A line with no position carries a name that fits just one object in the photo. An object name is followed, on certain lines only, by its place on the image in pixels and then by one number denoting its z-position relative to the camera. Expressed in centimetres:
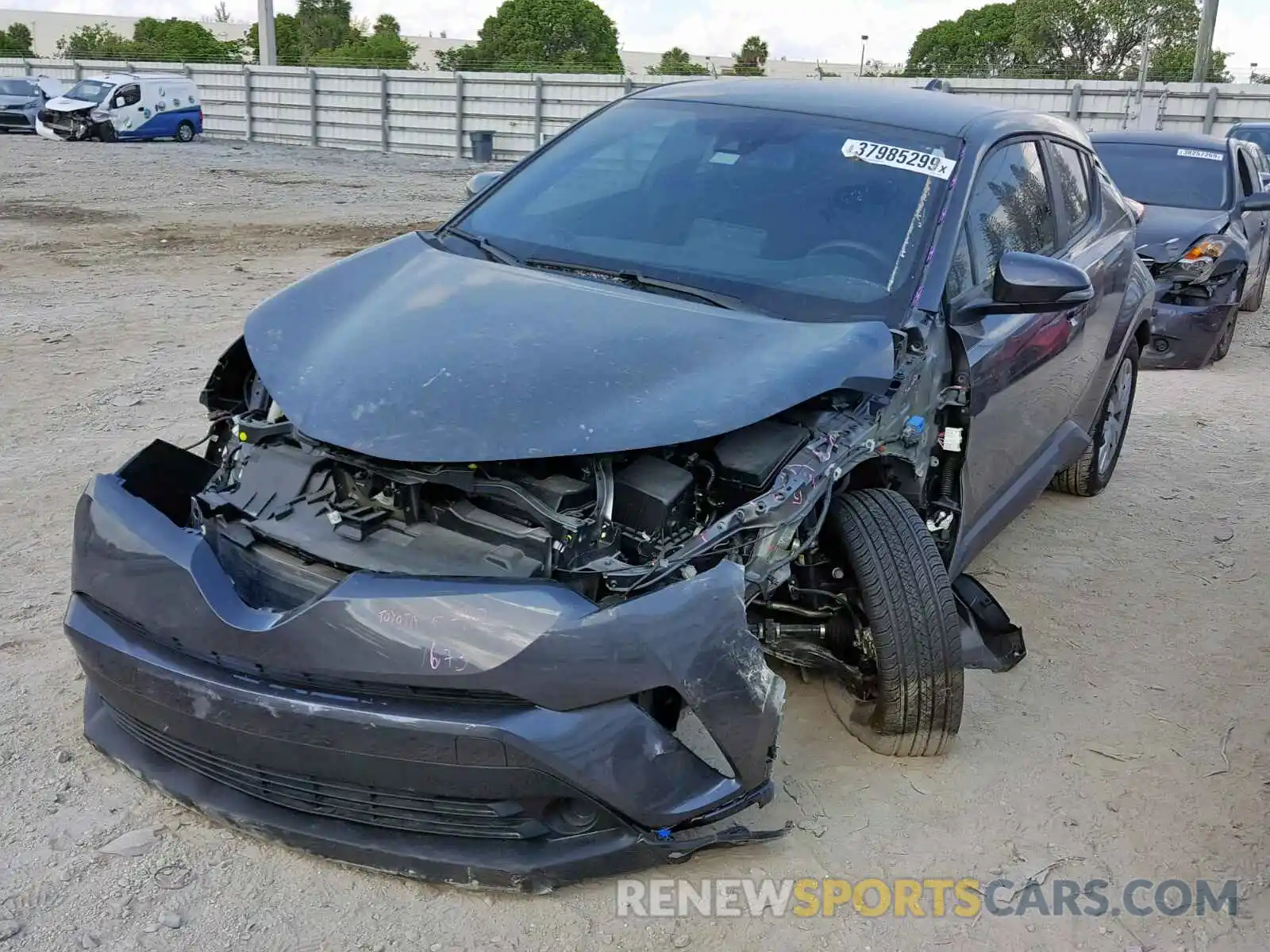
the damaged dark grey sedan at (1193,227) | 775
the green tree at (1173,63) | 3899
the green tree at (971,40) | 5553
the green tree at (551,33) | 5603
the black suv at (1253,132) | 1574
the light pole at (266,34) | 3219
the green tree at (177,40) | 5131
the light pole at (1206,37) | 2656
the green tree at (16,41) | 5049
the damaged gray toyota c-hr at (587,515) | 223
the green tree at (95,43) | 5134
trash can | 2511
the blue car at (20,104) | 2645
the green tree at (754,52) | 6256
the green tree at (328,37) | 5453
